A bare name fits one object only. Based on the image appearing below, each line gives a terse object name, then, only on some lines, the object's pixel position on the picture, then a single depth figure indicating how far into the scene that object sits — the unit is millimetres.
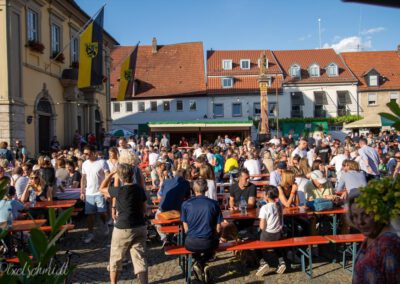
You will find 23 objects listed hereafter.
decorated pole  29297
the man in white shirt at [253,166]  12677
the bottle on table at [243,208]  7809
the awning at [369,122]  21183
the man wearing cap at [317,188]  8445
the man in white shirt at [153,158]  14603
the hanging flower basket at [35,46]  18620
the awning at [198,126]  37156
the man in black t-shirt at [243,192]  8289
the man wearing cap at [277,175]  8875
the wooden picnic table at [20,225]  6688
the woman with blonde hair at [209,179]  8041
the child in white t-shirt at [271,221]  6762
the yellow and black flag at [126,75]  24578
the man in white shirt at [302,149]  12727
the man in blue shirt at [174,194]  7797
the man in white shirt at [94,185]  8578
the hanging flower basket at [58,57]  21219
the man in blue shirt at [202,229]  6230
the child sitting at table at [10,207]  6953
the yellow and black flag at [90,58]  18891
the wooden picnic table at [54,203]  8613
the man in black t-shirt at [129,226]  5719
